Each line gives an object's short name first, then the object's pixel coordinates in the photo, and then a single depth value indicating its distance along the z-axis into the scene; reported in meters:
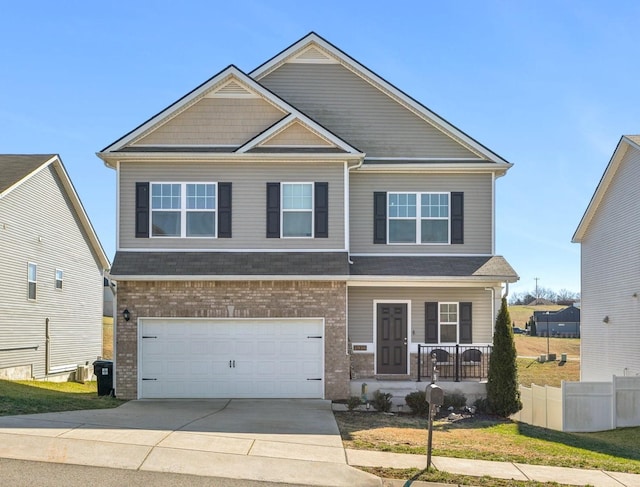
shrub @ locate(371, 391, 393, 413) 16.89
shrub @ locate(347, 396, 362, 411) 16.78
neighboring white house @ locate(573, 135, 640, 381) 21.42
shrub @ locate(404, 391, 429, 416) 16.59
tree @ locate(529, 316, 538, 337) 70.81
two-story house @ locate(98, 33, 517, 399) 17.62
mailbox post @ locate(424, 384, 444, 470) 10.41
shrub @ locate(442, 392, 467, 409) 17.27
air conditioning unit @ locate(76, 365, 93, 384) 26.53
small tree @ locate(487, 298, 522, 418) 17.17
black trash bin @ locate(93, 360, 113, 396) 18.17
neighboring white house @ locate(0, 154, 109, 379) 22.47
